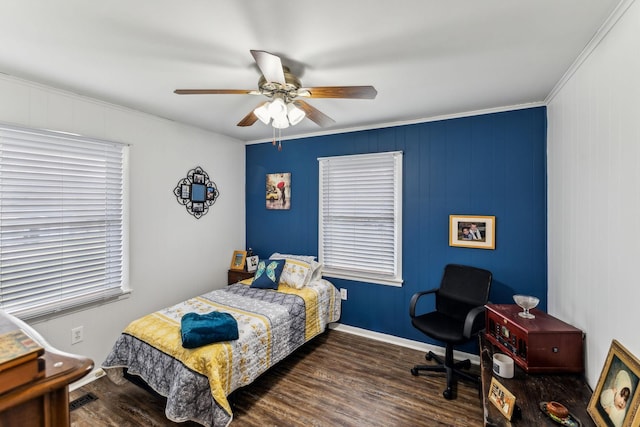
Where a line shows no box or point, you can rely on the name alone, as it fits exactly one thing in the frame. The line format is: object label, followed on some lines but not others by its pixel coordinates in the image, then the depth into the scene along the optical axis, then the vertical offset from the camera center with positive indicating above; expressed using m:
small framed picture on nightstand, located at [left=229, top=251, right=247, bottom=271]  4.08 -0.62
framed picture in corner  1.21 -0.77
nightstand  3.89 -0.81
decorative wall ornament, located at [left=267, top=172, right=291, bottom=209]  4.04 +0.34
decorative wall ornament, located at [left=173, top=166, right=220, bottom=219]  3.47 +0.28
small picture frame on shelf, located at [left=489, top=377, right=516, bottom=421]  1.45 -0.94
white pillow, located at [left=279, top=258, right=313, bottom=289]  3.37 -0.67
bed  1.95 -1.02
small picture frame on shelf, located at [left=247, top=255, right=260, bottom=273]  4.02 -0.66
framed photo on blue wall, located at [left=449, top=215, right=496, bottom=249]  2.87 -0.15
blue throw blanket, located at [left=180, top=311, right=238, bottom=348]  2.05 -0.82
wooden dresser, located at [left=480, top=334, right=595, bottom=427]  1.43 -0.96
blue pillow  3.35 -0.68
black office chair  2.42 -0.89
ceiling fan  1.71 +0.77
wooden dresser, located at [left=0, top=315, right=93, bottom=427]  0.57 -0.36
